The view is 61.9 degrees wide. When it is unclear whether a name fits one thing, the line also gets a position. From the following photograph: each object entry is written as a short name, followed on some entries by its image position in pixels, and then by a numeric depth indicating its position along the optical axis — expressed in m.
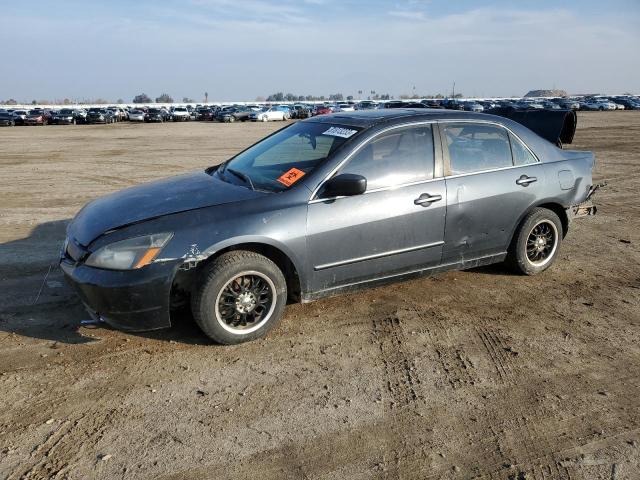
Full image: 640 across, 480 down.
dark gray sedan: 3.67
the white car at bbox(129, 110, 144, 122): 47.84
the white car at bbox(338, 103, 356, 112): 52.29
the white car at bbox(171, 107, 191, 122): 49.98
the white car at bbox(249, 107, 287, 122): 48.06
